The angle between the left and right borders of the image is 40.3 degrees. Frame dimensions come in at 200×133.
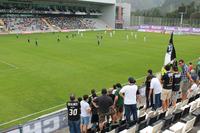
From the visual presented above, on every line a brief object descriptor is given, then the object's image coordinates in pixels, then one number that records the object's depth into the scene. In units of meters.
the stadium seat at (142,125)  9.06
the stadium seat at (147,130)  8.27
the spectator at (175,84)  11.37
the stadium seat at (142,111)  11.43
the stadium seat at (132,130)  8.43
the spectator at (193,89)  12.94
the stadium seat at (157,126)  8.50
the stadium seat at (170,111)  10.41
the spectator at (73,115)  9.13
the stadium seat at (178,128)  8.45
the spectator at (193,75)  14.22
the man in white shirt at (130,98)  9.91
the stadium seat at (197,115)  10.04
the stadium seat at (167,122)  9.40
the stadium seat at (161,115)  9.80
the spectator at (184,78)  12.73
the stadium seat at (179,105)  11.25
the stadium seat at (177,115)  9.87
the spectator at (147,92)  11.37
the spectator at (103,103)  9.31
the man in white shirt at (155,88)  10.77
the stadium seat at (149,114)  10.19
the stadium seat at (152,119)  9.32
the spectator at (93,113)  9.75
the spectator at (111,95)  10.16
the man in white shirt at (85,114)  9.42
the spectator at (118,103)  10.17
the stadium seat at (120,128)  8.94
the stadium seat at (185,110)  10.25
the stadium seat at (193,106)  10.75
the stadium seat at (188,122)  8.99
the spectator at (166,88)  11.02
